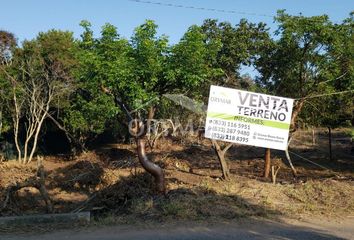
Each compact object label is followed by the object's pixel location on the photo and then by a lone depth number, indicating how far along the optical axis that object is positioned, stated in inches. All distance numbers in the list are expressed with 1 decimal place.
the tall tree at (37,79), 981.8
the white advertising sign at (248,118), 417.7
